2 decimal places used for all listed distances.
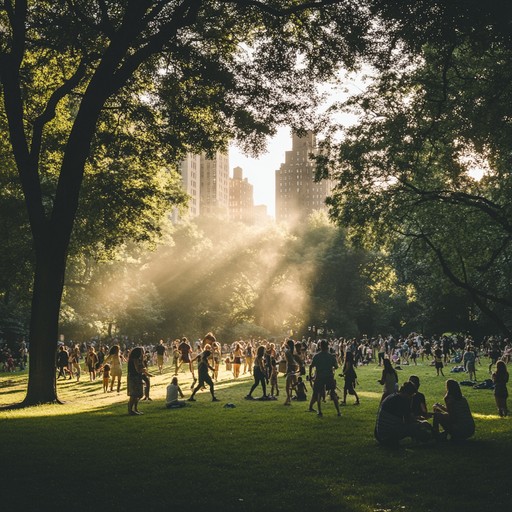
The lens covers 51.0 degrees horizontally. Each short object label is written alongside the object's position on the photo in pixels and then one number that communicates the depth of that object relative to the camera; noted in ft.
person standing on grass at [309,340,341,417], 47.70
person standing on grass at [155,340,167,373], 103.14
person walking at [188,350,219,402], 59.41
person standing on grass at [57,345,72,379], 95.09
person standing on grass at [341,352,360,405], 57.36
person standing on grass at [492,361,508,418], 47.47
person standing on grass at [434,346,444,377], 94.07
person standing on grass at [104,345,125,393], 68.80
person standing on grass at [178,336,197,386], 86.17
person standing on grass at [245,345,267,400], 60.64
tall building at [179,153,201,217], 555.69
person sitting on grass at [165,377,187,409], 53.98
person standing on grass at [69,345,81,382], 101.83
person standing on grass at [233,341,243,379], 94.06
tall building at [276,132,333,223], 639.35
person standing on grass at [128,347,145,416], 48.49
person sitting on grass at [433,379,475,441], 33.58
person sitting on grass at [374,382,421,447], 31.91
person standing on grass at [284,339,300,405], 57.82
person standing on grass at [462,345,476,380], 87.04
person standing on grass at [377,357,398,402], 49.29
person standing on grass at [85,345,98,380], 91.91
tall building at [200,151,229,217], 614.75
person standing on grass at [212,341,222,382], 86.07
